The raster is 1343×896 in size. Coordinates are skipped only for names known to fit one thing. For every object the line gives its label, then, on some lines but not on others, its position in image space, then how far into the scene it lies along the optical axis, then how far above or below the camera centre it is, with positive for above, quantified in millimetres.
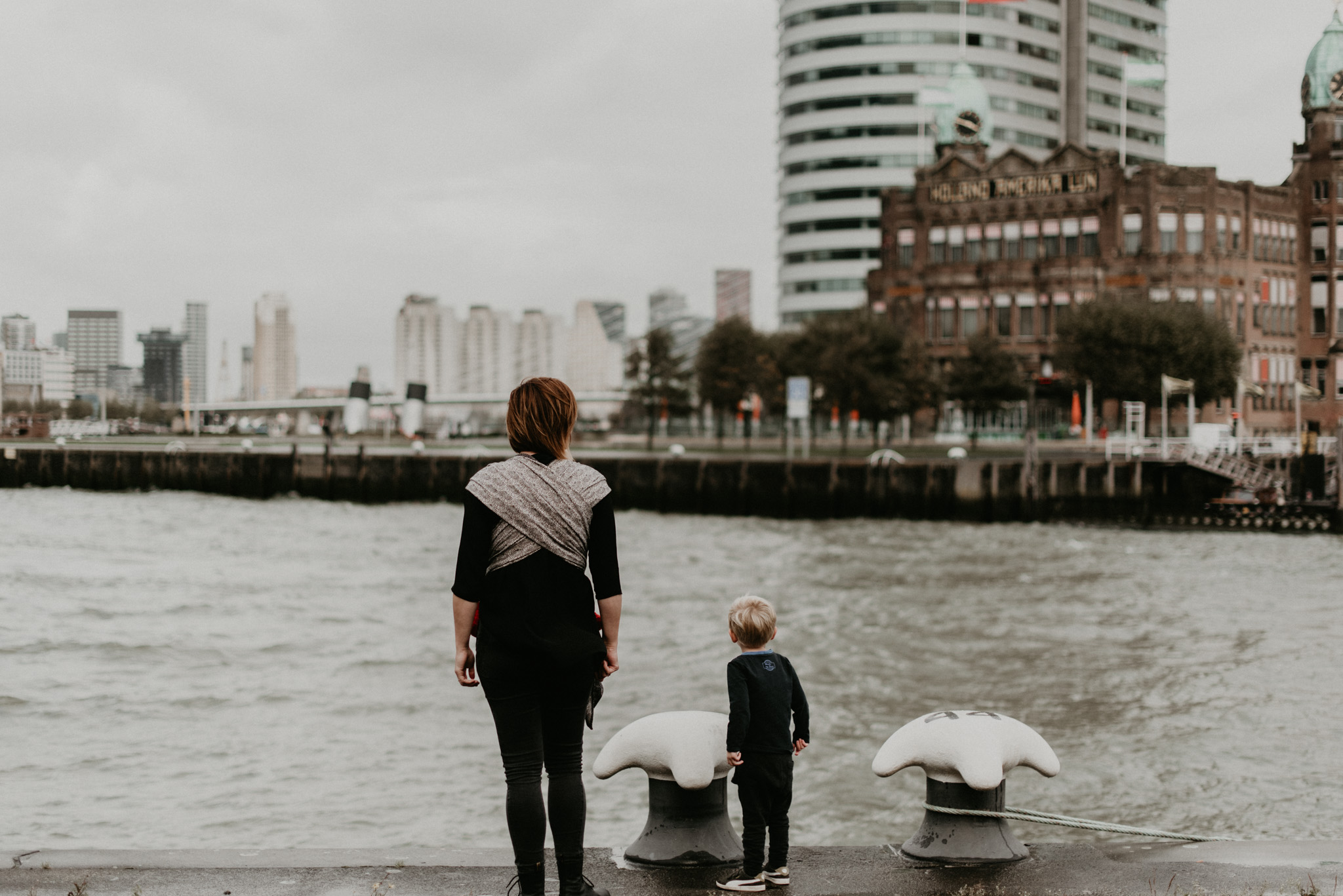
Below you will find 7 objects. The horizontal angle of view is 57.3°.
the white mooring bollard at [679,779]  6461 -1884
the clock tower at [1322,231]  86750 +14304
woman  5188 -729
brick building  81375 +12487
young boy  6016 -1529
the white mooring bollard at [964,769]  6492 -1813
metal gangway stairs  53625 -1607
